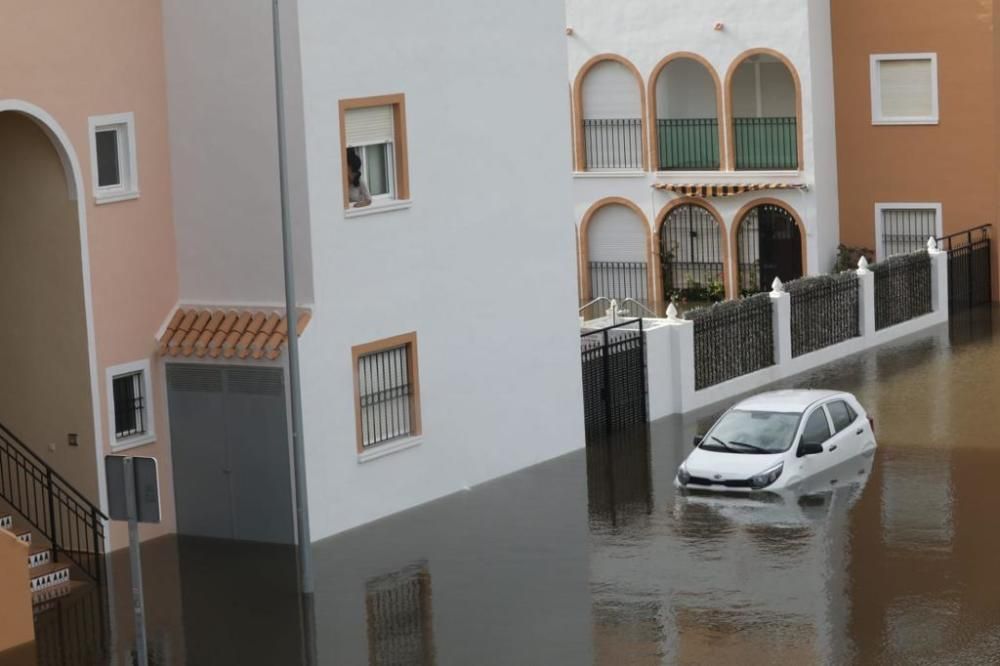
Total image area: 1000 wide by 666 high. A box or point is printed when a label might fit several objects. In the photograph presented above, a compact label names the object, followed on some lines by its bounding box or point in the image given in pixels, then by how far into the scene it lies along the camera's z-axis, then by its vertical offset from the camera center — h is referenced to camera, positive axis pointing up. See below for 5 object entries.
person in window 25.80 +0.50
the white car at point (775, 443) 26.59 -3.32
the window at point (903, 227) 44.09 -0.74
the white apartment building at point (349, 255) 24.91 -0.43
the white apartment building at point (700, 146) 44.00 +1.34
